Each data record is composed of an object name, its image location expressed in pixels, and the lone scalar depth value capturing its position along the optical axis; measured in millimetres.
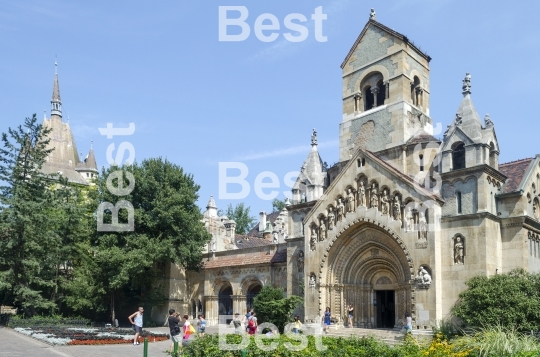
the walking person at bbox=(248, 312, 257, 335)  23844
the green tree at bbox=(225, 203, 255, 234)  80000
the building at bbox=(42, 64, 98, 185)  95438
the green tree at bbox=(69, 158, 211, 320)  37281
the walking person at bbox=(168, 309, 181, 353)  19234
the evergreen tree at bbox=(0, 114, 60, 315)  34906
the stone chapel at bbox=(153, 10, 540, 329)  25703
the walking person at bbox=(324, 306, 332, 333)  29453
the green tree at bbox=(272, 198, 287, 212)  78312
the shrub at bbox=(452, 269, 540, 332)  21891
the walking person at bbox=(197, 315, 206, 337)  26609
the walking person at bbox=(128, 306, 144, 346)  23156
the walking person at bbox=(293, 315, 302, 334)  25405
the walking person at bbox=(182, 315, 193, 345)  20400
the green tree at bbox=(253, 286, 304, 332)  29488
